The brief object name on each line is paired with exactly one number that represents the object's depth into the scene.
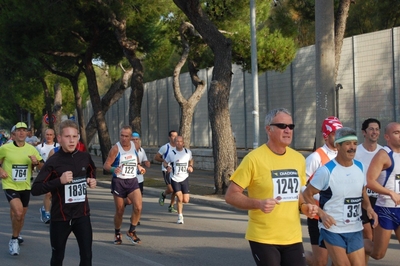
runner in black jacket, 6.72
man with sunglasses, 5.27
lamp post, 17.98
